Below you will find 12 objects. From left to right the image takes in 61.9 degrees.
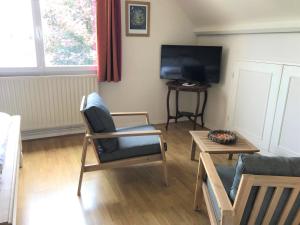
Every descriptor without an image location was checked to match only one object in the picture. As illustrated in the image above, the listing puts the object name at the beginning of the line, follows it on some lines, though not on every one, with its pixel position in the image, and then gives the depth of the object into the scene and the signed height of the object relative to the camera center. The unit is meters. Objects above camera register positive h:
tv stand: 3.72 -0.68
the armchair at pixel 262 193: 1.21 -0.73
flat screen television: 3.64 -0.26
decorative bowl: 2.45 -0.88
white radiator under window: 3.22 -0.78
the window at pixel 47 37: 3.17 +0.05
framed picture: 3.65 +0.36
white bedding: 1.69 -0.74
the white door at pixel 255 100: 2.91 -0.65
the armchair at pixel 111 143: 2.18 -0.91
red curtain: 3.38 +0.04
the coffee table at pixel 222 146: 2.32 -0.93
